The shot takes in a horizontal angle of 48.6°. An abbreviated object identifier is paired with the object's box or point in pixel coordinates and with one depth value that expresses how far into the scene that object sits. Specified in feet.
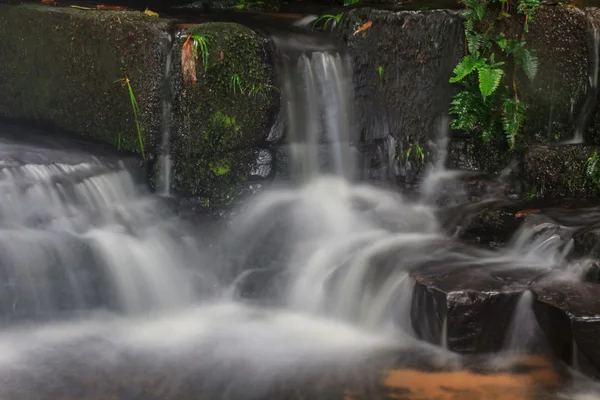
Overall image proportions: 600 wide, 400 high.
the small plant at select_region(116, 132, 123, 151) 22.39
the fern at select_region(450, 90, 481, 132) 23.59
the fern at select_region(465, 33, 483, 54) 22.70
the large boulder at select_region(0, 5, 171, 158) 21.43
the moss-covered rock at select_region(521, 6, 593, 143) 22.95
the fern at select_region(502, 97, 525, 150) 22.94
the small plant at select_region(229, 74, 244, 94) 21.63
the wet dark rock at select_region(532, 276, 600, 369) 14.96
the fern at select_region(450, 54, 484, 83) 22.43
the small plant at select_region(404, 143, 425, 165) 24.72
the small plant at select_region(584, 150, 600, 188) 21.71
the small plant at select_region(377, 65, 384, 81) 24.89
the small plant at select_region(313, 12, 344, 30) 25.90
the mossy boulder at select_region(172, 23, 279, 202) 21.27
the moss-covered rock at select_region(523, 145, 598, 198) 21.89
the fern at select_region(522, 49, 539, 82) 22.76
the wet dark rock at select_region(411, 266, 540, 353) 16.11
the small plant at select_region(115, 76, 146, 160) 21.59
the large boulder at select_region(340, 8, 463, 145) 24.18
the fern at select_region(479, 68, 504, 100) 21.88
